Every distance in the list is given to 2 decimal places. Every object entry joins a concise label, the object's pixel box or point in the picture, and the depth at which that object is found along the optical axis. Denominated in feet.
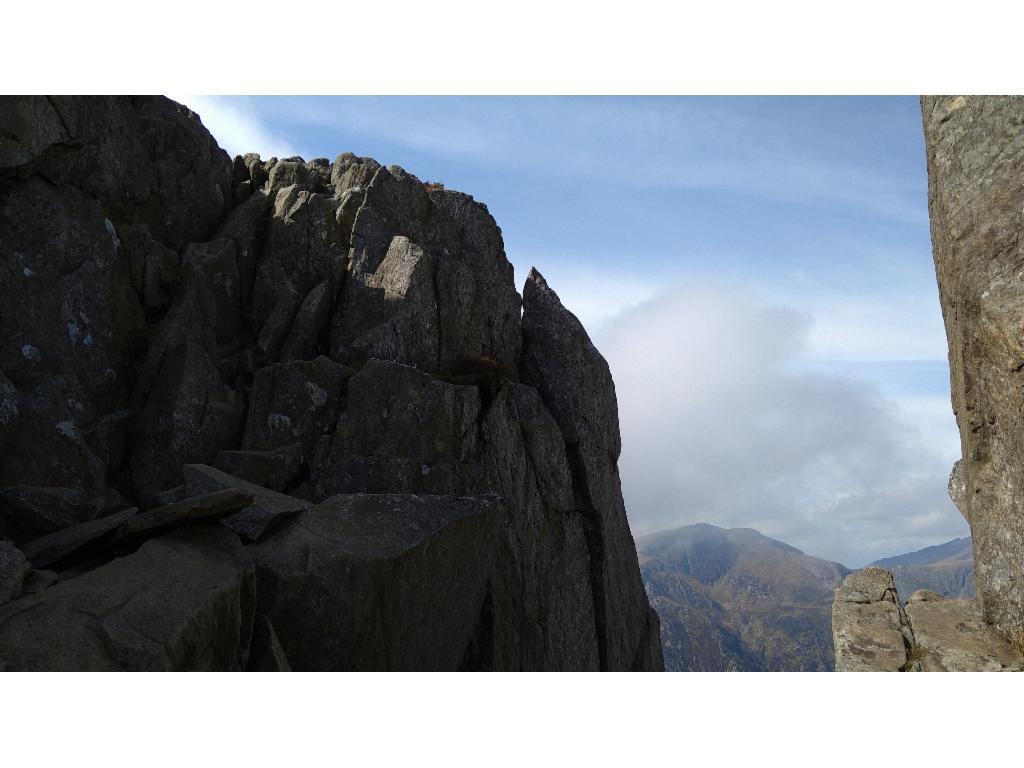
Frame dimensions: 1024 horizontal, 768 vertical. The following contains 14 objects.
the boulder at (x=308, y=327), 98.99
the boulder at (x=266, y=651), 41.81
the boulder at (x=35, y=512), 54.13
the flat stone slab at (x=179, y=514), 45.39
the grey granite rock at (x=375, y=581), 45.83
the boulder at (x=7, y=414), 69.97
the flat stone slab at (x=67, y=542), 45.68
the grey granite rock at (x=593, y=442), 118.83
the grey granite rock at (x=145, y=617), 33.88
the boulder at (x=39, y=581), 39.40
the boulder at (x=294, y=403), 85.61
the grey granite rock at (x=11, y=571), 37.63
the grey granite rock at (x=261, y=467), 78.74
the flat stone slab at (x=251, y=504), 49.21
